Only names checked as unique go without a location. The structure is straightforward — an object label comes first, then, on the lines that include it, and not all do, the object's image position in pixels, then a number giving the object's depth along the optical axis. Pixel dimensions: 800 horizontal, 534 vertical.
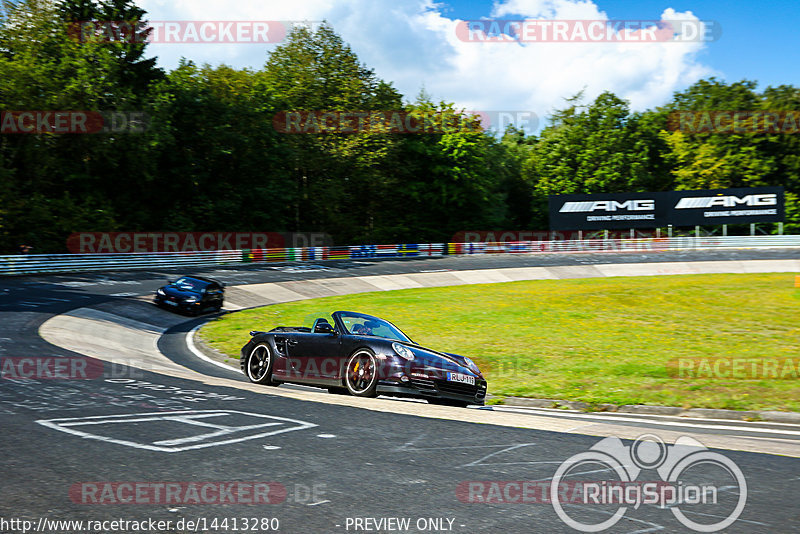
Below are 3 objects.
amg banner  54.02
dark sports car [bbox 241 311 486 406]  10.00
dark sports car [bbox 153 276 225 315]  25.69
